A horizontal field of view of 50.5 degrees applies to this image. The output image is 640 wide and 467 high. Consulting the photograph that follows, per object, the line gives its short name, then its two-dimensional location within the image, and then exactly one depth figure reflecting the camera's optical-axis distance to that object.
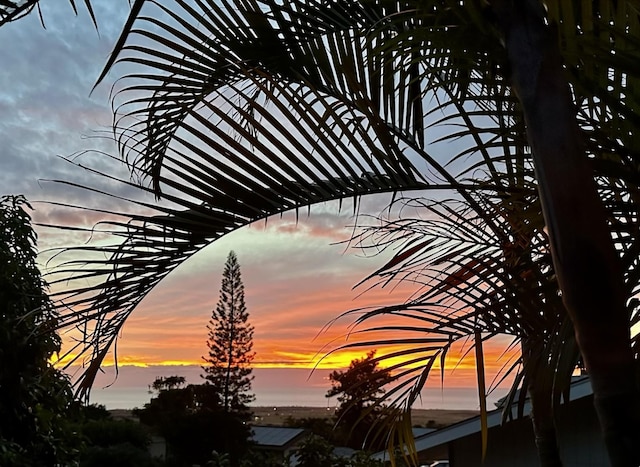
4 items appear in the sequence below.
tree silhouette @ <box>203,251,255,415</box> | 19.78
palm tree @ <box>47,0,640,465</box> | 0.70
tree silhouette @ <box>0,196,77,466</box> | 3.81
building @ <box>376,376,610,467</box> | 4.10
